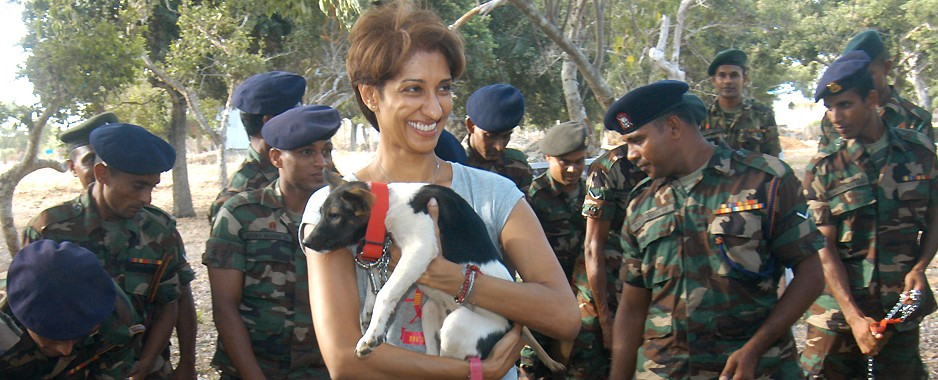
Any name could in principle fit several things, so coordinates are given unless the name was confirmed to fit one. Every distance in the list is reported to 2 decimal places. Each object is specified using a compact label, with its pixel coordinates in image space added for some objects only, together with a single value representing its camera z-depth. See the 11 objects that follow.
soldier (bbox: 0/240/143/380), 2.98
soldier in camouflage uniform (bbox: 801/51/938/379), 4.34
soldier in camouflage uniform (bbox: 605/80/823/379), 3.22
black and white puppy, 1.97
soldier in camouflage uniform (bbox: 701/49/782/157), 6.47
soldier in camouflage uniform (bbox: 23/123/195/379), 3.66
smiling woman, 1.99
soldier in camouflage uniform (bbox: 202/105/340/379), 3.34
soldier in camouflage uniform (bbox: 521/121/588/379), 4.77
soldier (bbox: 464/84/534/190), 5.11
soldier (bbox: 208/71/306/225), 4.48
